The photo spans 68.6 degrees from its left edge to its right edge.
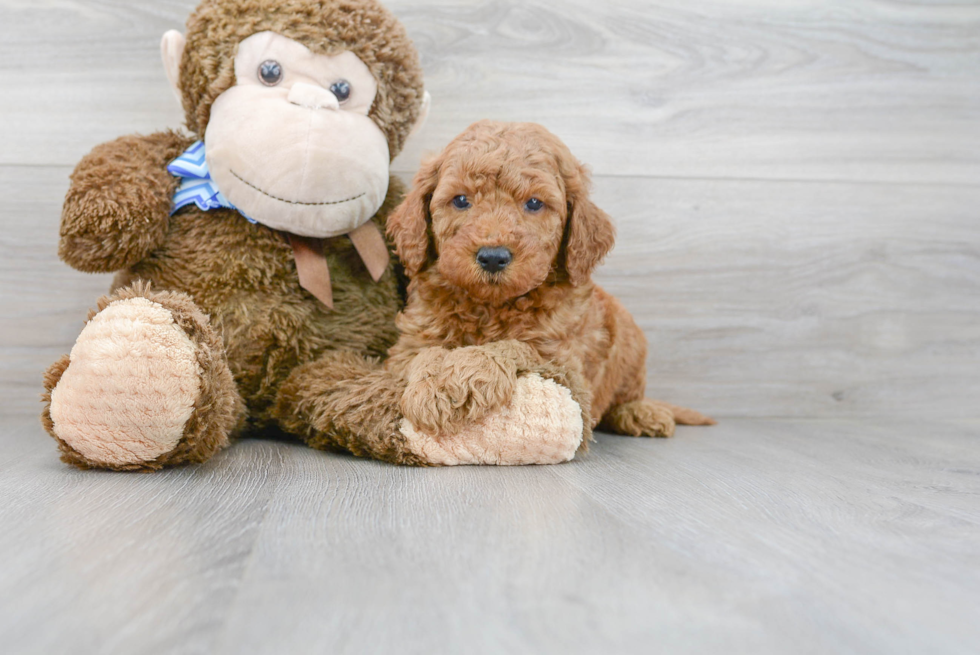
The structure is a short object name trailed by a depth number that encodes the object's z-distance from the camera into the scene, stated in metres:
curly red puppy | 1.07
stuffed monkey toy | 1.10
